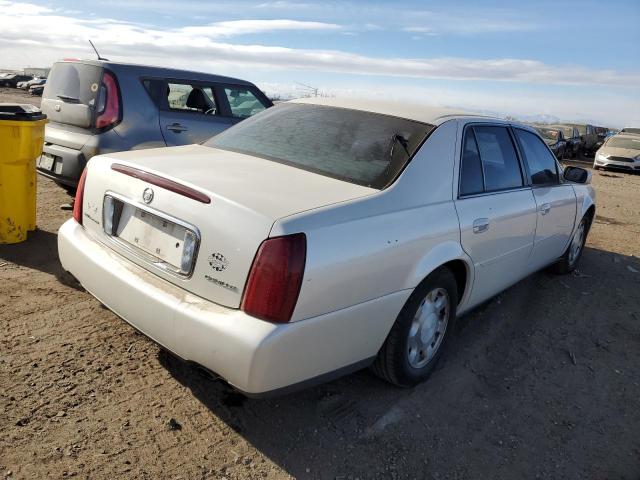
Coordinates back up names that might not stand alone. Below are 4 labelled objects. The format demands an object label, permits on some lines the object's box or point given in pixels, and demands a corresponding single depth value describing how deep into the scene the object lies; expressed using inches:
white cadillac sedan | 91.6
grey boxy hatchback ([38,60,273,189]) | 220.4
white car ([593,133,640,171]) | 805.9
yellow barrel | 185.0
